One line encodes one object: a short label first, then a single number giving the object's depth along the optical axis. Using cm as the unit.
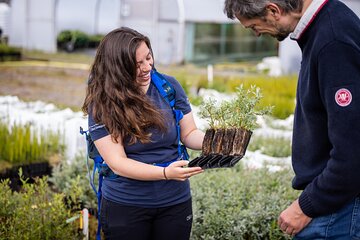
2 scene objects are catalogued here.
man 174
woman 238
